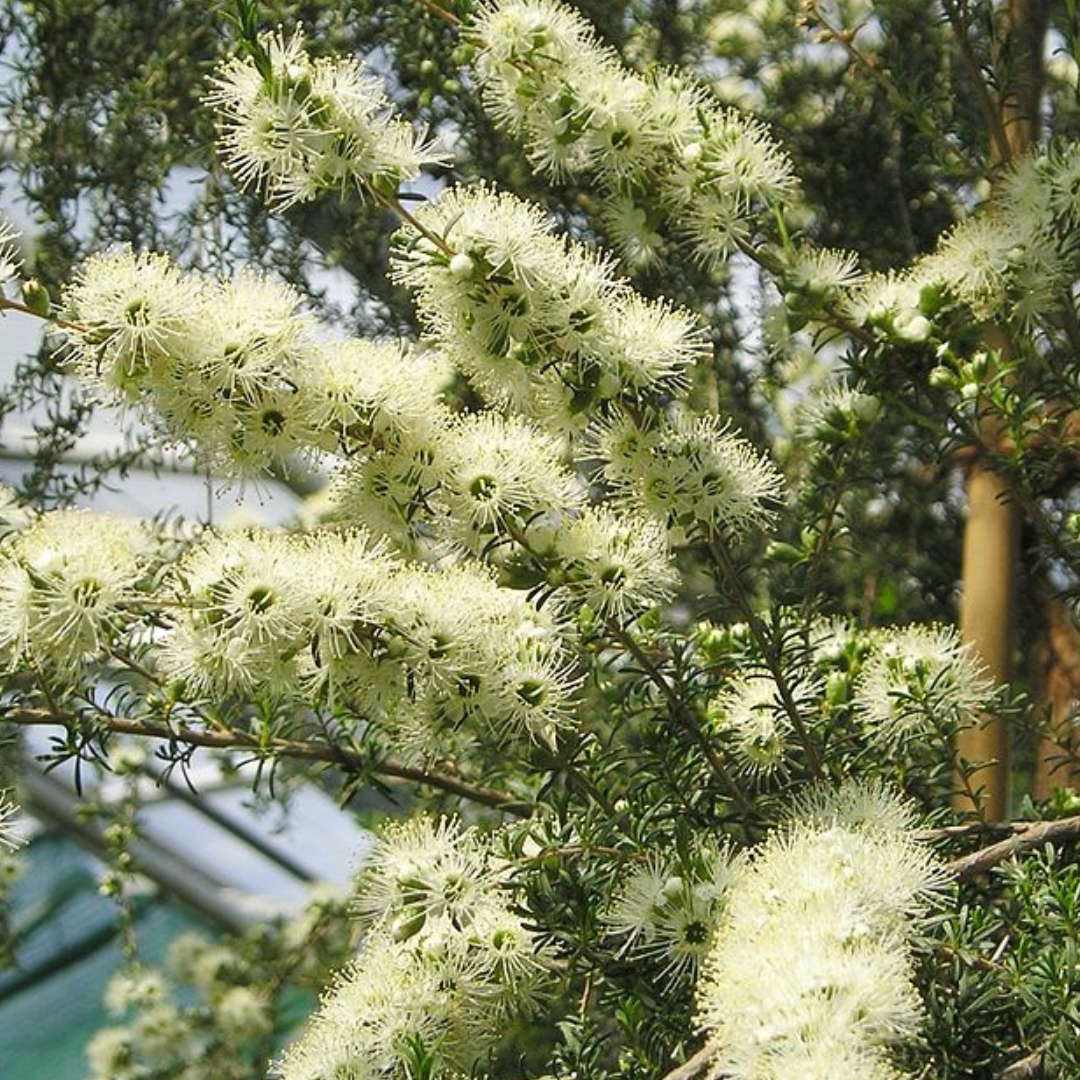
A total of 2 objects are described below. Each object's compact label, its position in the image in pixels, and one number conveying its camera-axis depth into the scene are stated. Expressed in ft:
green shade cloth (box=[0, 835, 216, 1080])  5.10
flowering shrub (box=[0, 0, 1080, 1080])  1.65
